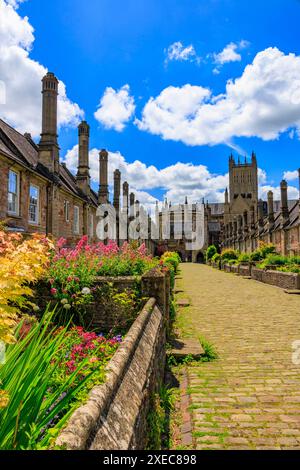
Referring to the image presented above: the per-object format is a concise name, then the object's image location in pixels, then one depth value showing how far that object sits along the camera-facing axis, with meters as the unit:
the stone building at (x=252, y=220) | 38.57
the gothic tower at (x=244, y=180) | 117.81
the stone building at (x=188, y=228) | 98.75
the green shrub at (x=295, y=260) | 24.47
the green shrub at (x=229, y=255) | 45.99
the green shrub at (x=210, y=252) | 67.26
